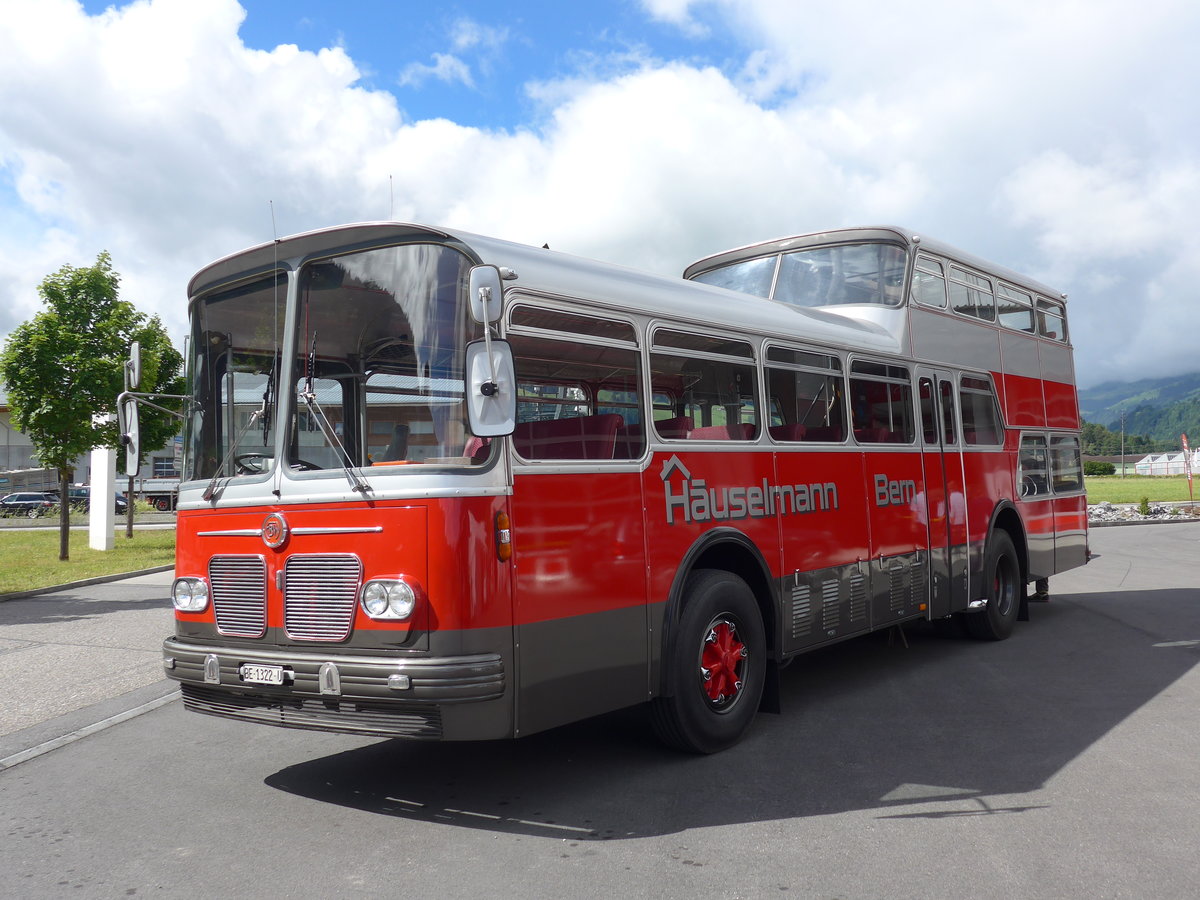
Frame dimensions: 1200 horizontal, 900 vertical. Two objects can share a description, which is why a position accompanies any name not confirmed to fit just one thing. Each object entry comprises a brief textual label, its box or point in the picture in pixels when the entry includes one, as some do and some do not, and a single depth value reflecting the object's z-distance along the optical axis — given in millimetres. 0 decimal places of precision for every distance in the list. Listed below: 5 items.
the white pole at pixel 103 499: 23094
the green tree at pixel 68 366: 20531
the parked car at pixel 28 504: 51562
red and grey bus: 4785
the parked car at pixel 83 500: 53394
